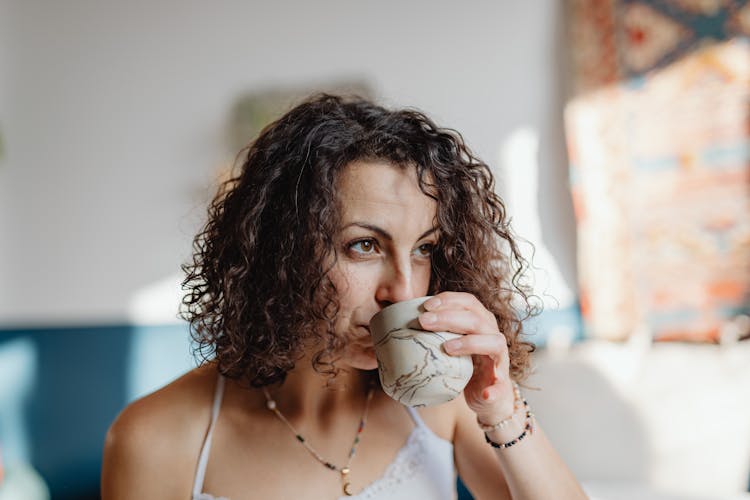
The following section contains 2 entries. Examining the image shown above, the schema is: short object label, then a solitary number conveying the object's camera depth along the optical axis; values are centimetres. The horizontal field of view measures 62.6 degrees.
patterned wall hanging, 197
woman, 83
